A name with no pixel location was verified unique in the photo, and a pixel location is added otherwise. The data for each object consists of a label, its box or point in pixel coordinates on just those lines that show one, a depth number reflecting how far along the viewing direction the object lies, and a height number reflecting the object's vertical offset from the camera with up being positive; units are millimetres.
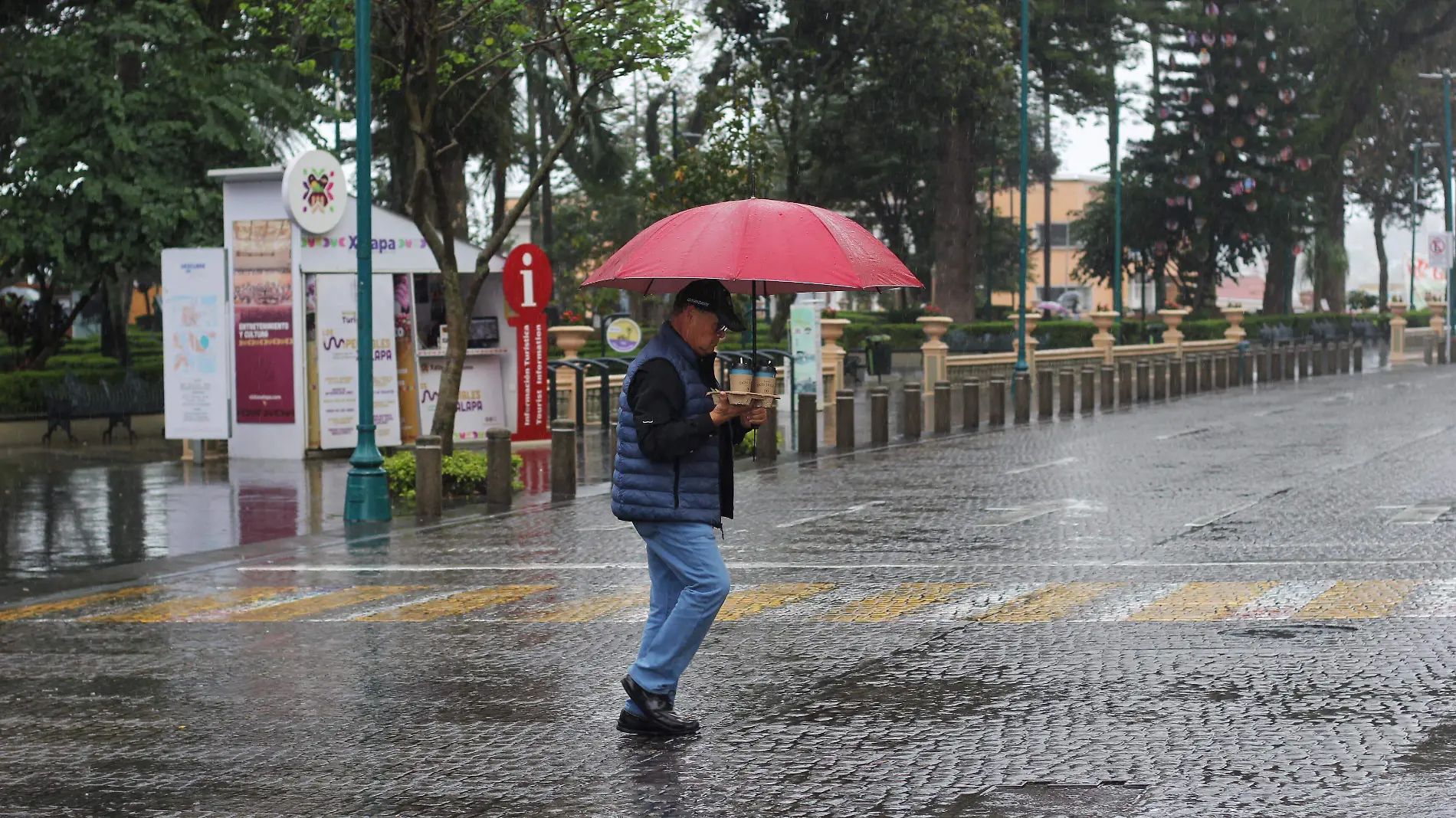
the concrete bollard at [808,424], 22016 -907
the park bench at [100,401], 25328 -551
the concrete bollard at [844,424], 22734 -937
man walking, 6652 -463
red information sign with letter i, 22625 +386
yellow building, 110875 +6656
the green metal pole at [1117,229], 57000 +3873
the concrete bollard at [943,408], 25453 -853
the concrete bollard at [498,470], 16688 -1068
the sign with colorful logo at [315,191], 21031 +2045
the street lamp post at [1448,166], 52812 +5313
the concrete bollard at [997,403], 27016 -849
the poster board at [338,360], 22016 -1
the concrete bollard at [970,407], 26203 -864
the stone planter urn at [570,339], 28312 +264
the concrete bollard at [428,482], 15906 -1110
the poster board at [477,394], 23703 -497
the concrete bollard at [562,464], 17141 -1052
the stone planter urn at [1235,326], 46812 +483
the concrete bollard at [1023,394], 28734 -765
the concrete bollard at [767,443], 20891 -1071
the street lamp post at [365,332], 15453 +243
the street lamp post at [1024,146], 33312 +4070
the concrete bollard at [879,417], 23625 -902
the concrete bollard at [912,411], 24547 -859
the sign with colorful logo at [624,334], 30375 +356
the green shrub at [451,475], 17484 -1157
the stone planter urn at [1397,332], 50456 +235
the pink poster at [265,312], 21953 +605
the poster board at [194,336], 21938 +334
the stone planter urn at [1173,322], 44059 +559
